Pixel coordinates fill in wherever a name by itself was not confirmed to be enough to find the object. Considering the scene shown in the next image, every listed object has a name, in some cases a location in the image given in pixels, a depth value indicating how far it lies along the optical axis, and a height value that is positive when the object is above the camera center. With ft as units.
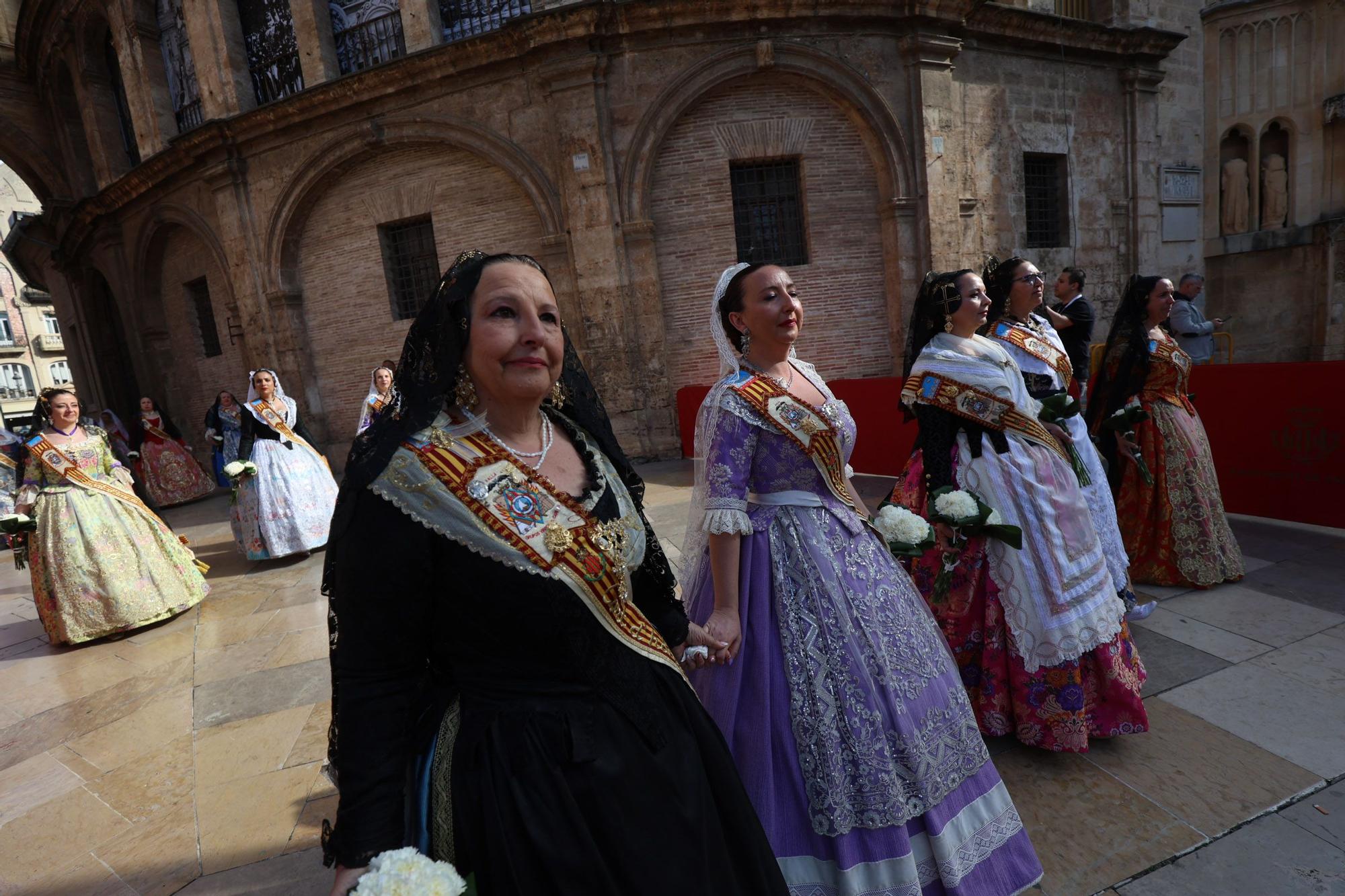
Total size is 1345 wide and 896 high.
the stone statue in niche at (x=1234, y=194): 45.88 +5.18
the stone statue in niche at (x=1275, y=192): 45.78 +5.05
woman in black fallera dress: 3.92 -1.92
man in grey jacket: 25.66 -1.93
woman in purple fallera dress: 6.15 -3.43
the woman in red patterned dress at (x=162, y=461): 37.78 -3.44
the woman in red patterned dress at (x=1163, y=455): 13.71 -3.72
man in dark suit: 16.63 -1.03
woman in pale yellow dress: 17.33 -3.58
